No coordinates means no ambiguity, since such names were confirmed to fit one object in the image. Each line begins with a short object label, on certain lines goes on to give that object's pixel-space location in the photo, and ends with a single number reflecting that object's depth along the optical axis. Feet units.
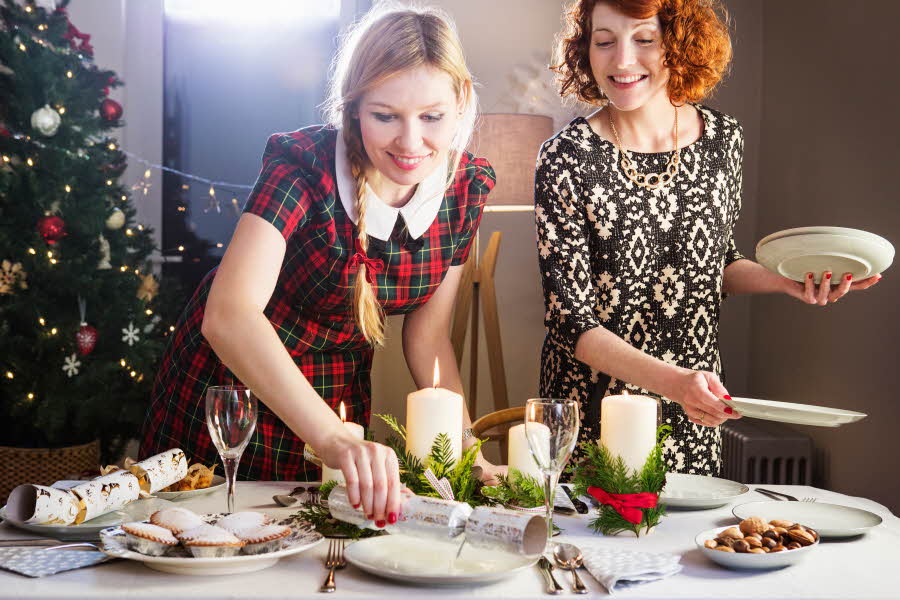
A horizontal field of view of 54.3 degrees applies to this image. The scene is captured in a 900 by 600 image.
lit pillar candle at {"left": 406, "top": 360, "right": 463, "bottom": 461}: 3.79
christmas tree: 9.91
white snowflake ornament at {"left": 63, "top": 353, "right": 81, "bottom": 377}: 10.14
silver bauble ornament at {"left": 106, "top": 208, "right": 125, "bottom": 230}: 10.39
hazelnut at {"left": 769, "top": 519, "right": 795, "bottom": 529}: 3.49
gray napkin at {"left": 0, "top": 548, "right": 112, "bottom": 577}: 3.15
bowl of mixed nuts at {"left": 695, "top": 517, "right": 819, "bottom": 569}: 3.24
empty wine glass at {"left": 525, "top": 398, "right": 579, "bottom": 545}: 3.33
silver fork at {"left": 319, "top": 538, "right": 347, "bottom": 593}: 3.03
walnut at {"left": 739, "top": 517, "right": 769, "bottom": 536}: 3.45
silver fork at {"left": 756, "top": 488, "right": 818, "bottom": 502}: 4.41
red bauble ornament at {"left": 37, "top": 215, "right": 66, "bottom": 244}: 9.93
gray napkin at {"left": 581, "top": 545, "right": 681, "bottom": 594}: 3.12
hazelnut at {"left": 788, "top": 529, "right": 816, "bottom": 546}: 3.36
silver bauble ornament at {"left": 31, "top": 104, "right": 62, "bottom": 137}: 9.84
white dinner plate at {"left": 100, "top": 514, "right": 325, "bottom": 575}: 3.08
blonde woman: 4.02
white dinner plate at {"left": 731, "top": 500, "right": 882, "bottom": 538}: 3.75
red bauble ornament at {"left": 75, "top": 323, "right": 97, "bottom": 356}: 10.13
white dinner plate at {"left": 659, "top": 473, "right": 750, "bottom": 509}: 4.11
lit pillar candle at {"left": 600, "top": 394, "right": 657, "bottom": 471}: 3.78
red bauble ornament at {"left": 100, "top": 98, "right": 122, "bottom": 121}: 10.37
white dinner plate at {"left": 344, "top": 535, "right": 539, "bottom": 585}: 3.04
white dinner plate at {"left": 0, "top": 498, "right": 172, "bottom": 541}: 3.55
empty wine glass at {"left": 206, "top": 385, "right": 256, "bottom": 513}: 3.57
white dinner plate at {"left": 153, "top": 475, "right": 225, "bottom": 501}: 4.12
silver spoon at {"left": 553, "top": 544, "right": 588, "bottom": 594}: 3.27
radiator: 9.62
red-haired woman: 5.51
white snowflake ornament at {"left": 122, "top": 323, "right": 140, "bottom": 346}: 10.54
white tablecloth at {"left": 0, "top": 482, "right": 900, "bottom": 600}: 3.00
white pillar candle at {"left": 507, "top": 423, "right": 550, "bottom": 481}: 3.83
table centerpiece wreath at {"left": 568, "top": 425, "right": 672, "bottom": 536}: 3.68
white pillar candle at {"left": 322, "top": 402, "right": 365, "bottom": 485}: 3.92
